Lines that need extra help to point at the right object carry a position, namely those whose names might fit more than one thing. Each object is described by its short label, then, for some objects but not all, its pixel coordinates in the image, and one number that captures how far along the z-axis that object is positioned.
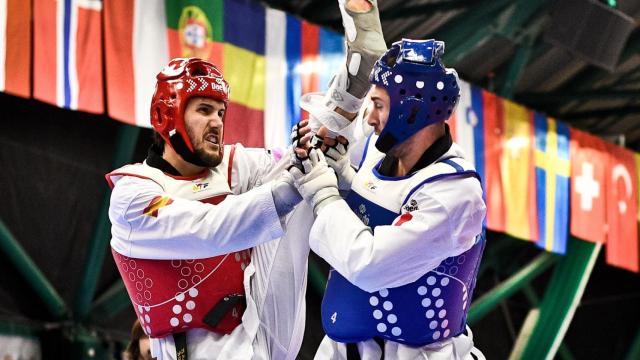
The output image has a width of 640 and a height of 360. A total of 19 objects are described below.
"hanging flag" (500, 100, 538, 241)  20.70
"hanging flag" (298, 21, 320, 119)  17.31
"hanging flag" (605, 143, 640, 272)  23.50
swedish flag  21.53
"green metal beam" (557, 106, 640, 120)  27.39
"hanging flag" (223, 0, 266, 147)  15.74
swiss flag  22.45
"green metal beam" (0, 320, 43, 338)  15.41
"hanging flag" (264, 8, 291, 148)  16.23
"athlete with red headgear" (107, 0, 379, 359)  6.58
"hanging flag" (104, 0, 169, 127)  14.26
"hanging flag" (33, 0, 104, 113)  13.53
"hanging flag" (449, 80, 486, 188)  19.75
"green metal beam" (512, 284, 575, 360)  26.19
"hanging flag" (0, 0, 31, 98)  12.99
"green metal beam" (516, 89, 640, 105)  25.58
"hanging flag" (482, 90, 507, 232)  20.23
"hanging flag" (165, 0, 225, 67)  15.36
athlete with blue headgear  6.23
